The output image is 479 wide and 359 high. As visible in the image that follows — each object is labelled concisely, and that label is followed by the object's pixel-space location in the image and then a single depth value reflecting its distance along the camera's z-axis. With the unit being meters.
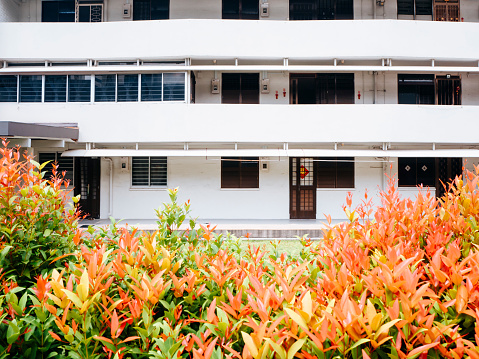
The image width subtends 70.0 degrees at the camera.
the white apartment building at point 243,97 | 13.89
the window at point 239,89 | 15.23
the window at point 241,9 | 15.60
